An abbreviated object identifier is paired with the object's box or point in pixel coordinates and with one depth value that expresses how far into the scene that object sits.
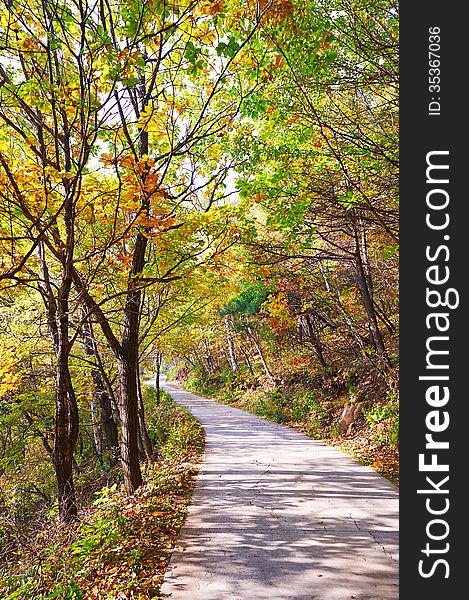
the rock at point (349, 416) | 10.63
